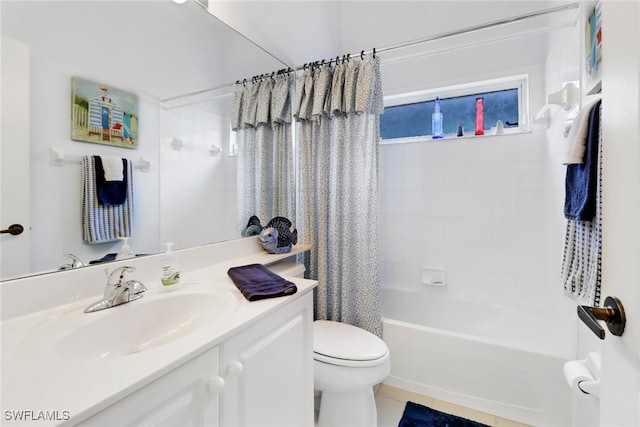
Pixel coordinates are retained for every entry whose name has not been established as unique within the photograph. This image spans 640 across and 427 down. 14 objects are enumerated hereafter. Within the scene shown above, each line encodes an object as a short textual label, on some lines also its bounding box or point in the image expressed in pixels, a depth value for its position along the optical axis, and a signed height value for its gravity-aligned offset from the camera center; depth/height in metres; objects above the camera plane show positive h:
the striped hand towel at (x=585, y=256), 0.93 -0.15
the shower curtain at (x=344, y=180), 1.75 +0.21
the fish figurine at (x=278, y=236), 1.65 -0.14
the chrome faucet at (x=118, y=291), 0.84 -0.24
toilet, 1.33 -0.76
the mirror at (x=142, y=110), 0.84 +0.41
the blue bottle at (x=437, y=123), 2.22 +0.70
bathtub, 1.44 -0.84
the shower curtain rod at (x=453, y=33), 1.38 +1.01
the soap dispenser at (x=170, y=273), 1.01 -0.22
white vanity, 0.50 -0.31
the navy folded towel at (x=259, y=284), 0.96 -0.26
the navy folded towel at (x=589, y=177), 0.94 +0.12
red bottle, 2.10 +0.70
